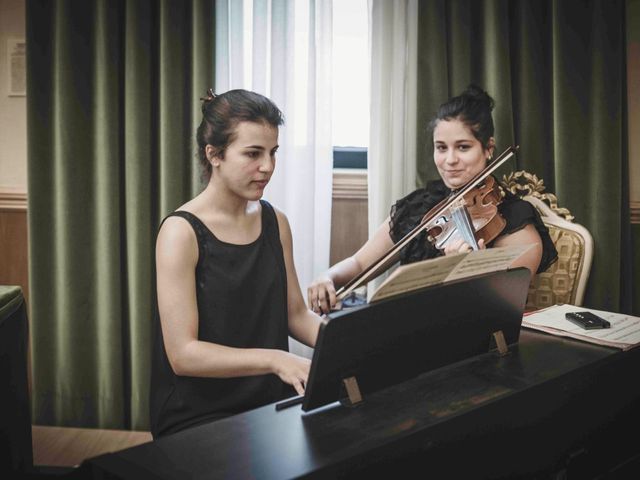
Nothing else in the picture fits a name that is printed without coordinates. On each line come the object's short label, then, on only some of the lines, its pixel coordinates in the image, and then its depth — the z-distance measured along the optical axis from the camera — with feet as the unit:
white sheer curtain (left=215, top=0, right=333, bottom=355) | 7.63
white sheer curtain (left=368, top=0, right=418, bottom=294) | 7.66
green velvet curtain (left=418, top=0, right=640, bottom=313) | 7.51
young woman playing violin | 6.16
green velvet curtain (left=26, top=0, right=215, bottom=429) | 7.50
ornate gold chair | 6.85
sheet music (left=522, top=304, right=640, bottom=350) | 4.26
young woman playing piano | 4.59
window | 8.42
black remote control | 4.52
